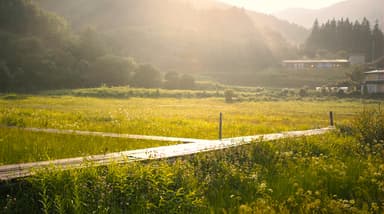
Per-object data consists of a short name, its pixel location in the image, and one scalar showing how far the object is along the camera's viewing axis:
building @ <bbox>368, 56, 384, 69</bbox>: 102.14
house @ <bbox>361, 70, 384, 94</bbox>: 71.81
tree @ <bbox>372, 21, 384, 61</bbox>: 152.38
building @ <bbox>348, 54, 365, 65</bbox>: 134.88
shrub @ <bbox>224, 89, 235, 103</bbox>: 57.62
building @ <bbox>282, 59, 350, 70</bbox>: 127.19
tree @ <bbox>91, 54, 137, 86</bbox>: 75.81
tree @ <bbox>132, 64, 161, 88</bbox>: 78.45
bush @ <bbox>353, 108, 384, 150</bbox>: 18.74
